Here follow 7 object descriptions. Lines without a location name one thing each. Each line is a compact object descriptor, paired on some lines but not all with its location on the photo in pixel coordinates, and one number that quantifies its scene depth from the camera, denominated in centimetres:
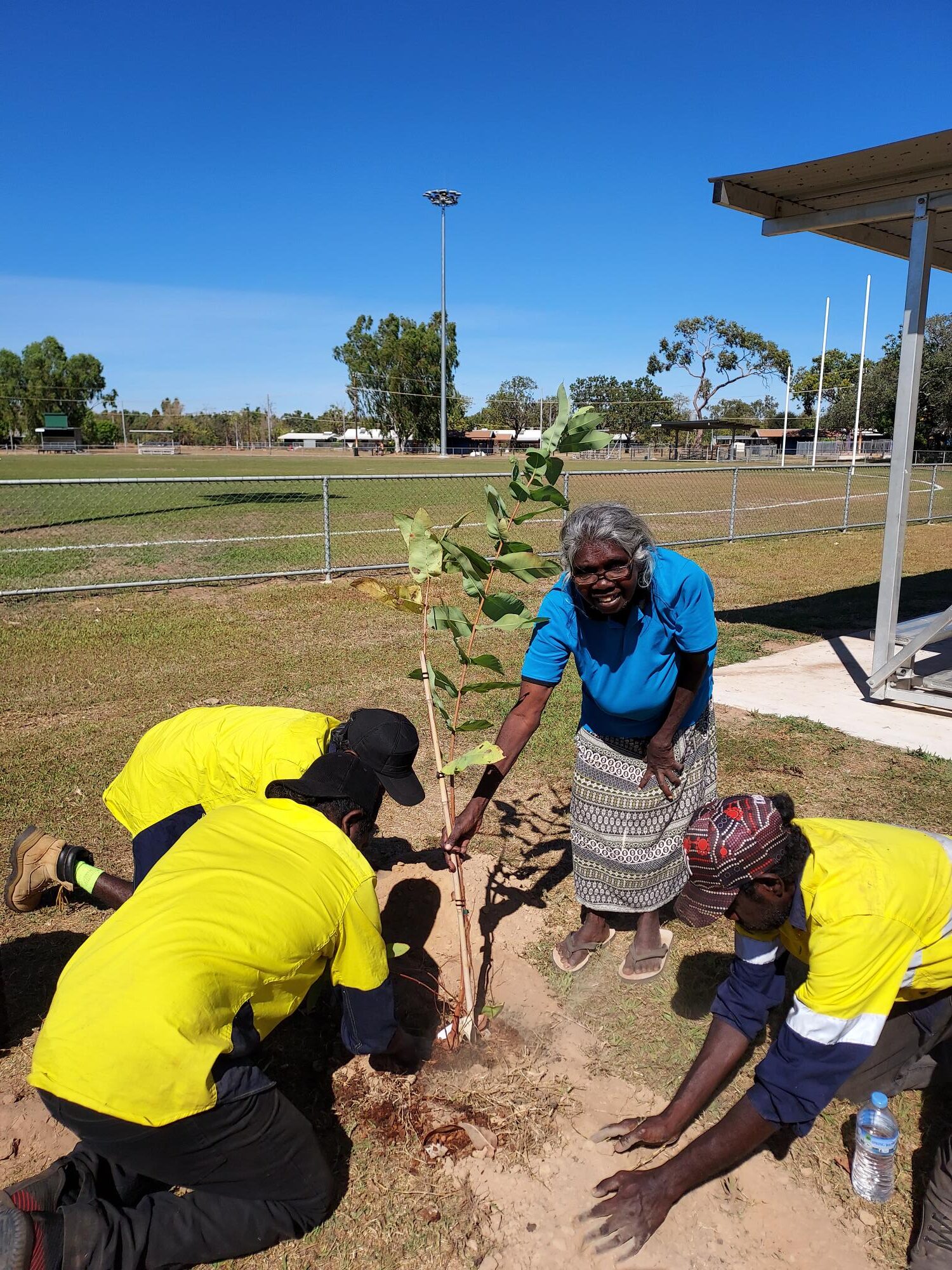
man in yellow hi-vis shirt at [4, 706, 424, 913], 257
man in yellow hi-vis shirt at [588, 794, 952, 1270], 188
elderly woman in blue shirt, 252
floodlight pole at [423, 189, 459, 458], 4891
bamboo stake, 267
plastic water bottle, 234
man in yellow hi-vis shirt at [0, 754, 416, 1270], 184
